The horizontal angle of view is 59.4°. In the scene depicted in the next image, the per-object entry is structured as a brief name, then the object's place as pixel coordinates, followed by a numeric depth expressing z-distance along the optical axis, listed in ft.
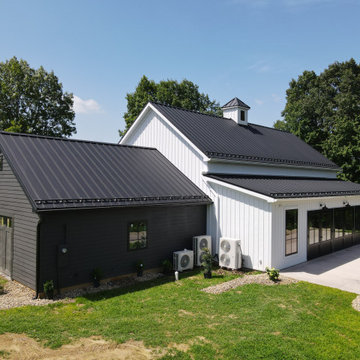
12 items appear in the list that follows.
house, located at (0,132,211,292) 30.68
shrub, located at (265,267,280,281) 34.76
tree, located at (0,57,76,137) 109.81
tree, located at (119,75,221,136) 129.70
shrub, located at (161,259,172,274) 38.88
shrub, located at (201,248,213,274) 37.06
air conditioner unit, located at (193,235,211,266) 42.34
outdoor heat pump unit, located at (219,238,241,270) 39.93
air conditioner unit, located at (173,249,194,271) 39.73
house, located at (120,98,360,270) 39.96
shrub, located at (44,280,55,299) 29.45
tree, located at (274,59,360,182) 96.17
